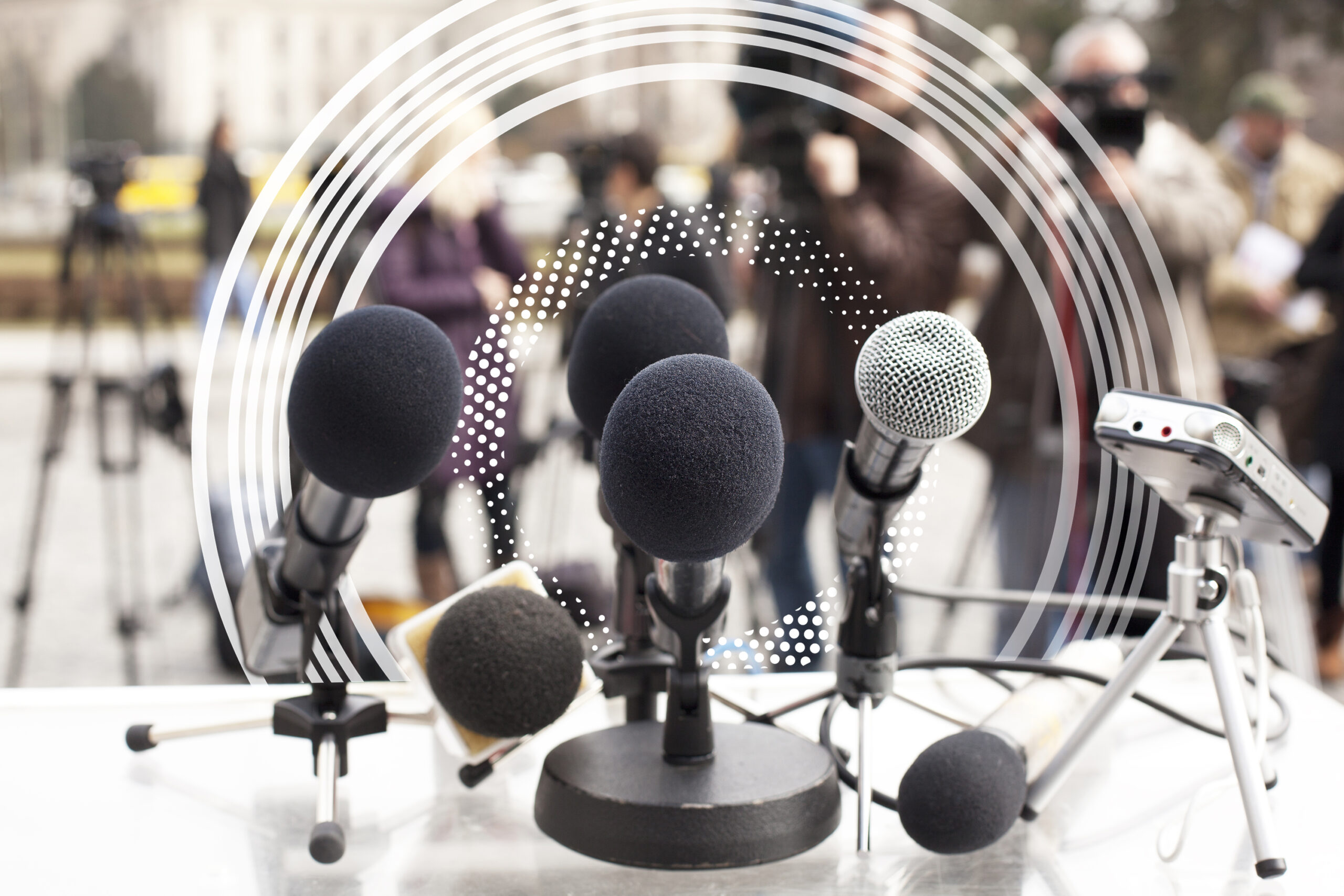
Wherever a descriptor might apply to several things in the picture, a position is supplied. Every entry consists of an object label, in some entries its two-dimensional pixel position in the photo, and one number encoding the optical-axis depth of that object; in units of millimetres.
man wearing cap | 2957
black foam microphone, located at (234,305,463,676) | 671
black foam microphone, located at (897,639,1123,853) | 688
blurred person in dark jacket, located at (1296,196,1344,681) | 2596
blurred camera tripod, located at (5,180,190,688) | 2045
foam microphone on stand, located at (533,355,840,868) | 576
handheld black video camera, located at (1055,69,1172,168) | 1402
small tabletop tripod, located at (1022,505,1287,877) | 715
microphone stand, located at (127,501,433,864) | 747
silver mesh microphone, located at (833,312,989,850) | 658
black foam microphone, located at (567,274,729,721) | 756
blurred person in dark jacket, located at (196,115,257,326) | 2359
